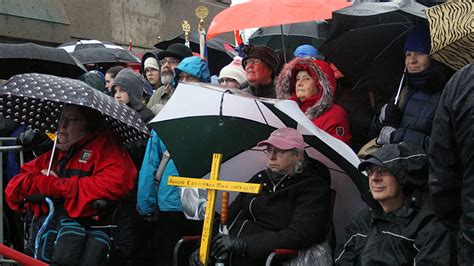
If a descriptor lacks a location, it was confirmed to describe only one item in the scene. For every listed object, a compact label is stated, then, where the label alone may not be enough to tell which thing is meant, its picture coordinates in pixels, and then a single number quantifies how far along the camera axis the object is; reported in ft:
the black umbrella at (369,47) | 19.65
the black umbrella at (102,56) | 33.63
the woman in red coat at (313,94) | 18.80
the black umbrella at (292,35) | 27.30
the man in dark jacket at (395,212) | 14.79
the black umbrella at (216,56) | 33.46
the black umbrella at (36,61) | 25.26
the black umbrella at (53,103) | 17.25
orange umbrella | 20.49
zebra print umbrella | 12.78
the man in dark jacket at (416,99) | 16.44
